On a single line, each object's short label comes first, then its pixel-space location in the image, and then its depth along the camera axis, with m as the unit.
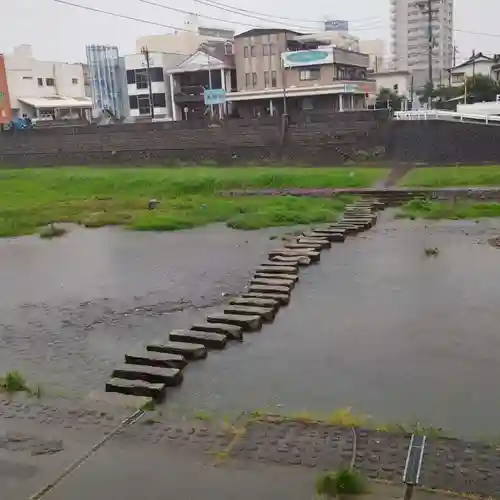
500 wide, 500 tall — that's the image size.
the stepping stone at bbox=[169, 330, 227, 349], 8.37
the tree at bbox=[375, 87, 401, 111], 52.25
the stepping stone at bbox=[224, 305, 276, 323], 9.42
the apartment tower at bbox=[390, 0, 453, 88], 101.88
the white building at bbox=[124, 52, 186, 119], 53.03
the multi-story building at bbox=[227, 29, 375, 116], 46.75
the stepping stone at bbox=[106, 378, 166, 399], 6.75
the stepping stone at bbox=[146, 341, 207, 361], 7.96
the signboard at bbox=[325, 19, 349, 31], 93.74
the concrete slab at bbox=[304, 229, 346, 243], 15.18
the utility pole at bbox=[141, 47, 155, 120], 51.66
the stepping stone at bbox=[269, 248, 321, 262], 13.20
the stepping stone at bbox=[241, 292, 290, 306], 10.23
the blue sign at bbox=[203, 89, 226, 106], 47.22
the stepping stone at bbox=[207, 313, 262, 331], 9.05
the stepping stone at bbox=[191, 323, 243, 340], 8.70
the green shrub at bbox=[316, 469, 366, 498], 4.65
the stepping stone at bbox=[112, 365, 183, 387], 7.10
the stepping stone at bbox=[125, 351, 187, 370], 7.56
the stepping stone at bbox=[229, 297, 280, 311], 9.86
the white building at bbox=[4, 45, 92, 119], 54.16
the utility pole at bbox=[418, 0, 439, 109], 40.31
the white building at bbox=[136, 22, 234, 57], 63.28
